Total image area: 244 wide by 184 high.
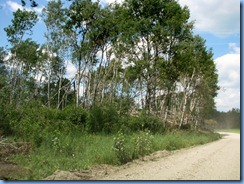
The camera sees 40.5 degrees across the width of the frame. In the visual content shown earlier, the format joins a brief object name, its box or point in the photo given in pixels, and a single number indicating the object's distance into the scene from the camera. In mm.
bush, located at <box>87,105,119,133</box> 13633
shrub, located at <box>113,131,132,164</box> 7871
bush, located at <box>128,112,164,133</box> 15291
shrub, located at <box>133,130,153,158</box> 8867
